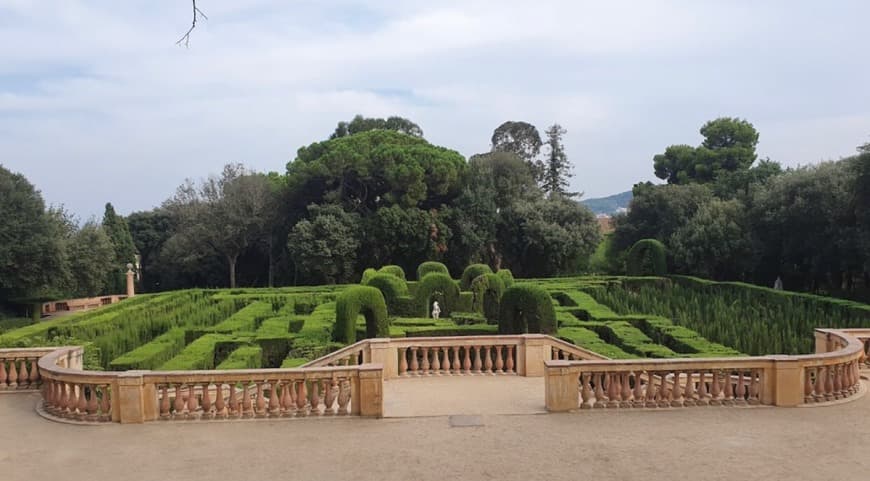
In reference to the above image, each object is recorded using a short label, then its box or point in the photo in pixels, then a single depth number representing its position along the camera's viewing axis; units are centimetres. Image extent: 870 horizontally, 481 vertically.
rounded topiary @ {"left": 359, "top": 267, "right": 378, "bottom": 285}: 2885
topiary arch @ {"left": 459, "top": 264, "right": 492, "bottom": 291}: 2750
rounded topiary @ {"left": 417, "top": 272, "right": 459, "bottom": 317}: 2311
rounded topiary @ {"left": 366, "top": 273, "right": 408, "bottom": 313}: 2341
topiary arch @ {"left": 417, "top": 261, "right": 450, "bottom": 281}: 3114
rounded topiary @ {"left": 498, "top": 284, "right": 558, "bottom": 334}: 1736
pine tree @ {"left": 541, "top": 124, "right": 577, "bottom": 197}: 6669
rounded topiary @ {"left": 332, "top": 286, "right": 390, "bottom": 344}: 1752
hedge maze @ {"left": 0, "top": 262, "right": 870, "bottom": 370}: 1736
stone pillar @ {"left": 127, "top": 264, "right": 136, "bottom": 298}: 4463
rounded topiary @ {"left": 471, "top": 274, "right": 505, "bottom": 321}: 2267
